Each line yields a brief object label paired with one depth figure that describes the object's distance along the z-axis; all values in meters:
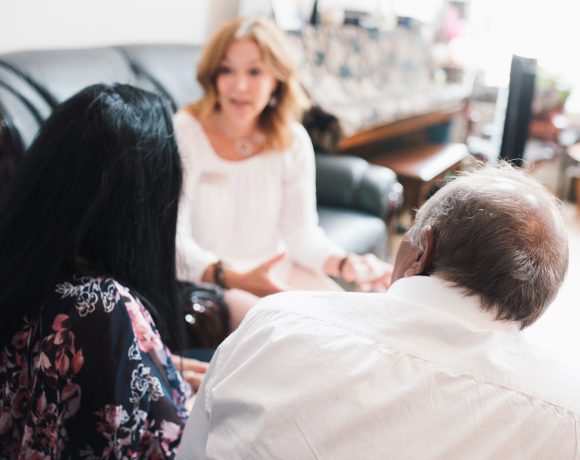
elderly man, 0.71
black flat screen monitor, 3.00
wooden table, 3.50
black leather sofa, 1.77
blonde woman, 2.03
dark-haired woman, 0.99
